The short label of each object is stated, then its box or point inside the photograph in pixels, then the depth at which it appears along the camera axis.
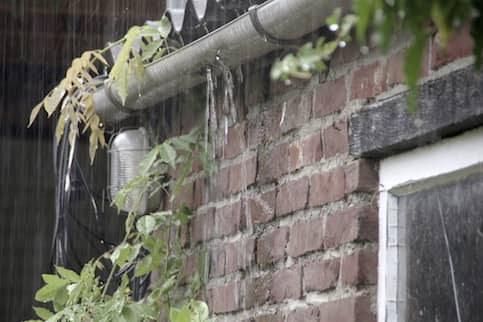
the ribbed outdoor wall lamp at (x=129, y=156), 7.05
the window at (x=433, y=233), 4.07
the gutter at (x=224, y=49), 4.77
